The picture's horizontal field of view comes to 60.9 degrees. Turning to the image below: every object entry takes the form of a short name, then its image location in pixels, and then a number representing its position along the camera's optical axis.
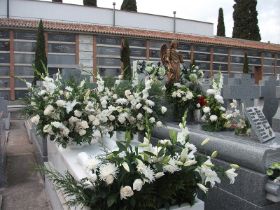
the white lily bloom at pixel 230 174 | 1.53
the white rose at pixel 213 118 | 3.41
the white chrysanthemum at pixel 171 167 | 1.41
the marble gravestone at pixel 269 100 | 4.93
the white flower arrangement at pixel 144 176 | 1.38
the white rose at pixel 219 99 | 3.58
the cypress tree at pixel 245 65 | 18.88
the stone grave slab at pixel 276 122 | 3.71
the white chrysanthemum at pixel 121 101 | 3.00
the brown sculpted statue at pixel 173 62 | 4.06
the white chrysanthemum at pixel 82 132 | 2.50
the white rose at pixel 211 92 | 3.70
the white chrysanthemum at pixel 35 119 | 2.58
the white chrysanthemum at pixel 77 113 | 2.51
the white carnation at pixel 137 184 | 1.31
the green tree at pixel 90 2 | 20.84
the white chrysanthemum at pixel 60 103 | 2.51
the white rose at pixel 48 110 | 2.49
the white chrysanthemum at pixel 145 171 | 1.32
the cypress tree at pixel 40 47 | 12.69
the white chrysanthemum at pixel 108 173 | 1.35
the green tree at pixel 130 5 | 21.81
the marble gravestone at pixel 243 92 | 4.93
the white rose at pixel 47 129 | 2.48
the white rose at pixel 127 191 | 1.33
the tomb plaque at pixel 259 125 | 2.78
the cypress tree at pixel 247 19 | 24.64
